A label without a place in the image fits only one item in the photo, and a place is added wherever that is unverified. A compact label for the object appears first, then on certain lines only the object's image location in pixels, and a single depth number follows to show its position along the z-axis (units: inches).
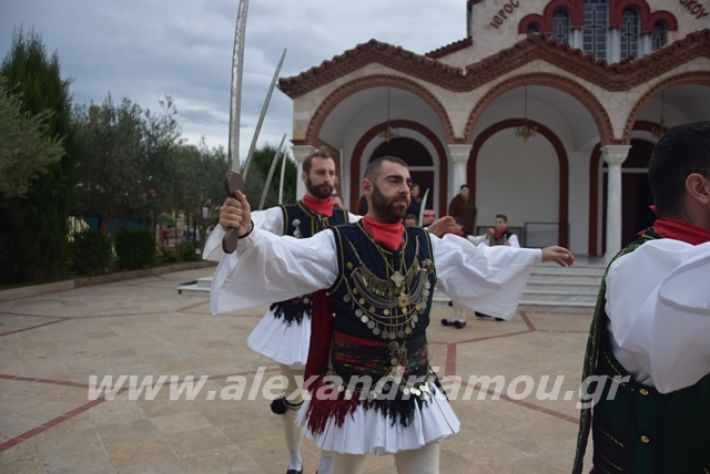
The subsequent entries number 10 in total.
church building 510.0
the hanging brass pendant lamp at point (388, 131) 605.8
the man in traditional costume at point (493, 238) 344.1
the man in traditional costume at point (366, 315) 90.7
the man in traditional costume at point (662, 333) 45.0
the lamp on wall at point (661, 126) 595.3
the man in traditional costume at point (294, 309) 137.3
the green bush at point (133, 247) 641.0
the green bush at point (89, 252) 574.6
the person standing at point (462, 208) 390.9
